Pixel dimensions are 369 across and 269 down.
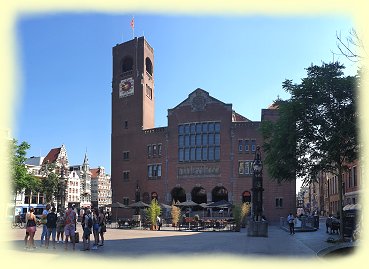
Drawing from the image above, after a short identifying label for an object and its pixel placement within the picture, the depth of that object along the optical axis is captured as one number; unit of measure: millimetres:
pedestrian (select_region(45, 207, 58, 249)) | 18192
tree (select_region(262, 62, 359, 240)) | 20906
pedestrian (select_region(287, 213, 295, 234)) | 31062
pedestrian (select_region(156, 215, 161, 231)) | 38162
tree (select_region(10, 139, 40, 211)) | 41781
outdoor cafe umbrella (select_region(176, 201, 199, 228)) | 48831
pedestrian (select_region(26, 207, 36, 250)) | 17156
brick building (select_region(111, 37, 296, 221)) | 58000
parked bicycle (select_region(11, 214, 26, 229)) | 39694
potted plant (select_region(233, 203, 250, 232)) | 35872
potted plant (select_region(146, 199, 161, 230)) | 39062
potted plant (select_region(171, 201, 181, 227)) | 41347
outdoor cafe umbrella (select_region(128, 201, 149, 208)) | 47319
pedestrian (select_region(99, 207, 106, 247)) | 19344
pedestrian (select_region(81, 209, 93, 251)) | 17312
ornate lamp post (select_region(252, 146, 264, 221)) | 28719
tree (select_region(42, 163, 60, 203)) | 61281
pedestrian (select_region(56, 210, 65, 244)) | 20320
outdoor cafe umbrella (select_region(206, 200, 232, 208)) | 45450
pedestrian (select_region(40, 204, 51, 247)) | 18522
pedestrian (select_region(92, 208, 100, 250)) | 18383
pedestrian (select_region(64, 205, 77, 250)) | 17712
